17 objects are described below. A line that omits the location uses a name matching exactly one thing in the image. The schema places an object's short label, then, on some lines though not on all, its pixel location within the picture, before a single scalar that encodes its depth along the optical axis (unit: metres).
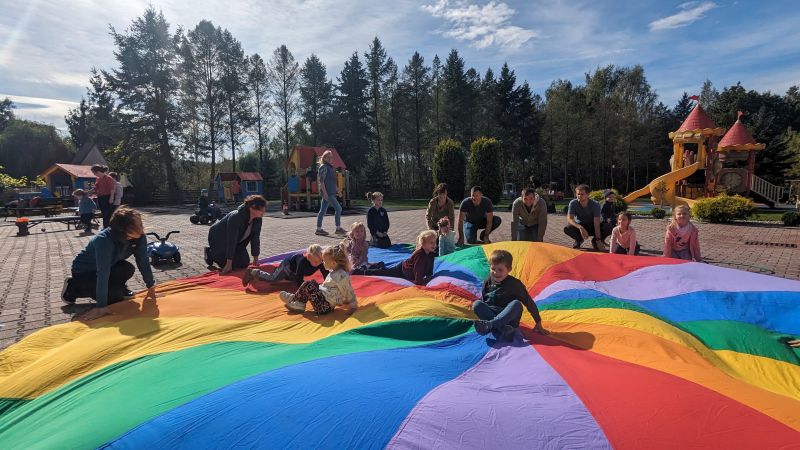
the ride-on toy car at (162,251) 7.30
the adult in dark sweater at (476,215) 8.60
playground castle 20.89
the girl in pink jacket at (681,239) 5.91
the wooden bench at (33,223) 12.29
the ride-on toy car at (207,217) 15.16
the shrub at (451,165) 28.45
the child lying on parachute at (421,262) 5.20
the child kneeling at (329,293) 3.95
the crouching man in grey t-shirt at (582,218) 8.18
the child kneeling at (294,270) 4.95
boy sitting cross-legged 3.28
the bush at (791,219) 12.66
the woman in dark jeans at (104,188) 10.12
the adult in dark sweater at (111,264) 4.23
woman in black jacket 5.62
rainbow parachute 1.96
